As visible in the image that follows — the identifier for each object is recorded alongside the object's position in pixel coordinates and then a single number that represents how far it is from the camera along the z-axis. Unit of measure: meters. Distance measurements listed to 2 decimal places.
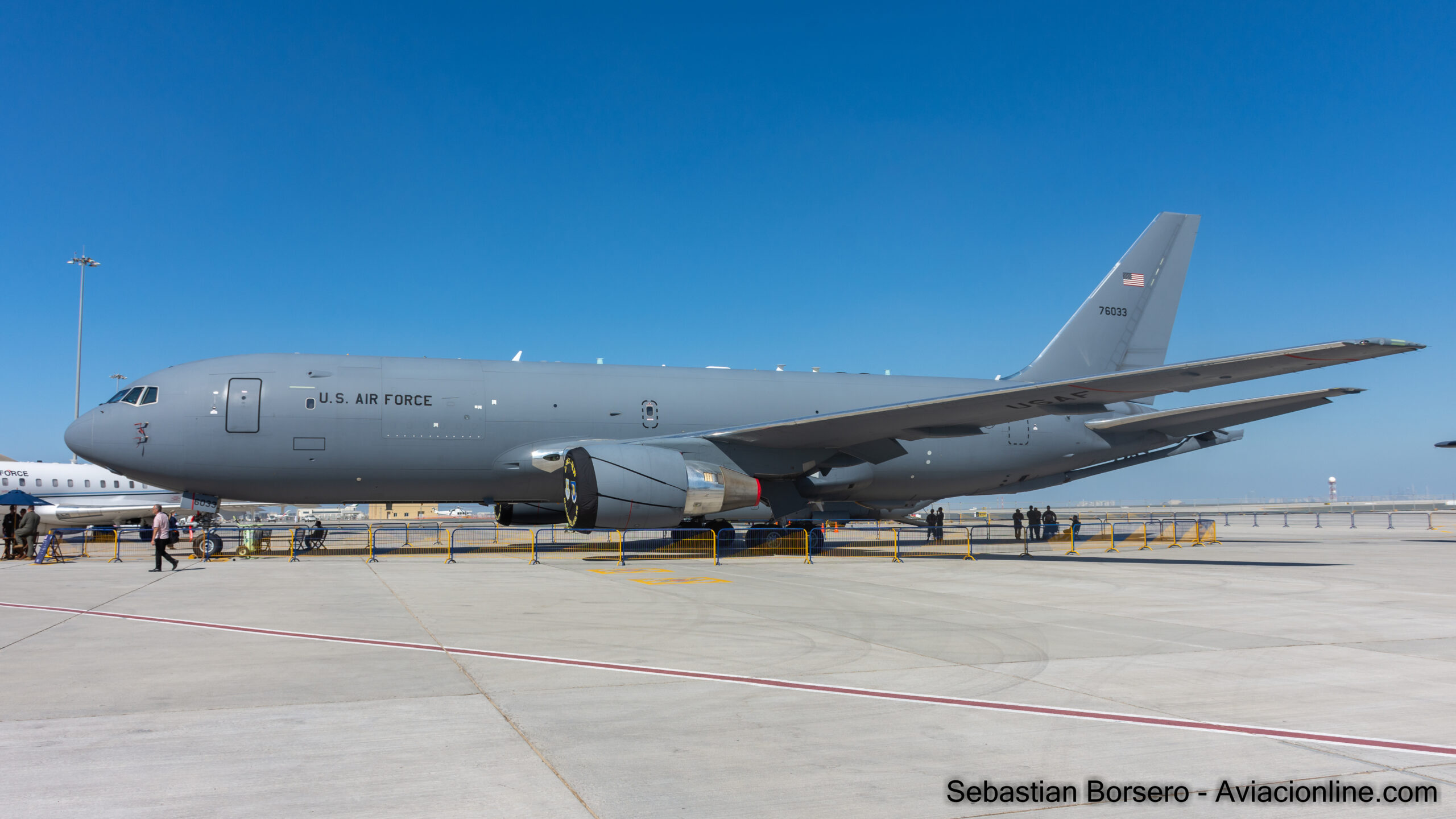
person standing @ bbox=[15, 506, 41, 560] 19.36
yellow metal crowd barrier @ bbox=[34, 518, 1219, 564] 19.97
